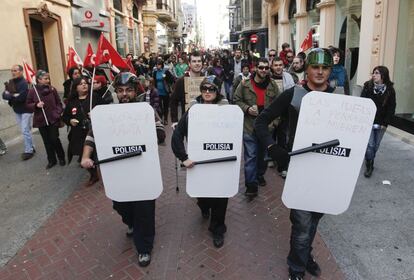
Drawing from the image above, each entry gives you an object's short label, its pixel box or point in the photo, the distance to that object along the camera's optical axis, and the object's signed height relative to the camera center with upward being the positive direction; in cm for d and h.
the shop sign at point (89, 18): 1380 +174
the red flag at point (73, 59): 702 +7
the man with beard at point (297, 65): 636 -19
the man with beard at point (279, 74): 559 -31
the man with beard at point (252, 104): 475 -65
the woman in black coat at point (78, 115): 547 -82
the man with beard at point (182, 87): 531 -45
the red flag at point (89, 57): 640 +10
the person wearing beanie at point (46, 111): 632 -86
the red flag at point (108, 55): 571 +11
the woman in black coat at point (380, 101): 520 -73
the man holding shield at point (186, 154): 348 -86
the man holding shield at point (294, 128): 272 -60
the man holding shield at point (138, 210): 330 -141
